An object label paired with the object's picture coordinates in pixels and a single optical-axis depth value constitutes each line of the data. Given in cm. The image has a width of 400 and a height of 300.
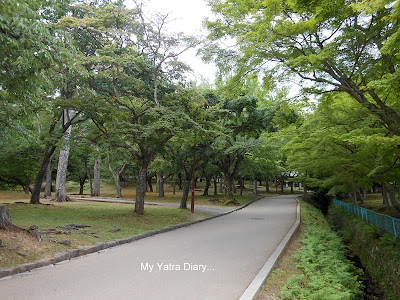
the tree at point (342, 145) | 1041
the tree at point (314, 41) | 781
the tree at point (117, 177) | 3111
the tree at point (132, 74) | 1144
